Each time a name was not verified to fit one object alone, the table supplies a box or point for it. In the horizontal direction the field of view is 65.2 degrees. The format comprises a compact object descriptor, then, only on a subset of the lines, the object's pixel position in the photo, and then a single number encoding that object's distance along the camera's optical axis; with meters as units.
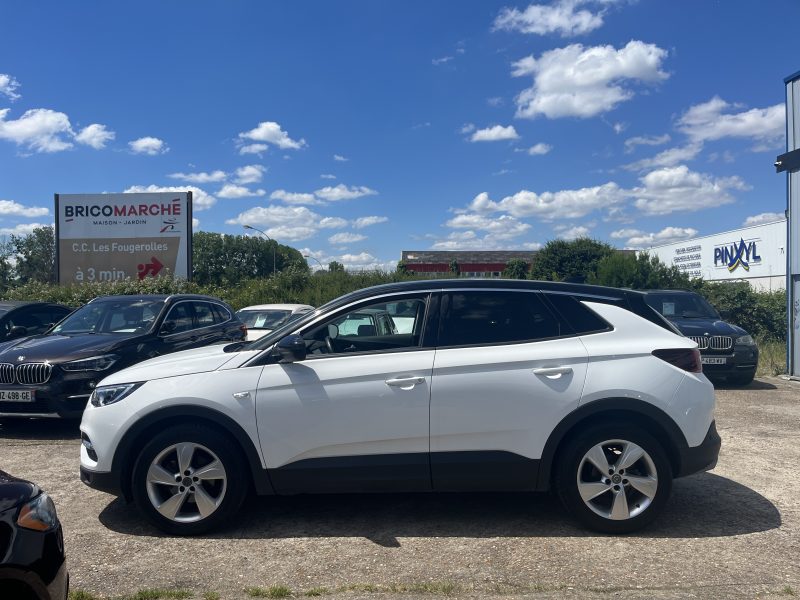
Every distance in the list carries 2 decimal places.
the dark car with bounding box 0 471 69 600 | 2.33
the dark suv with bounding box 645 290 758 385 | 10.83
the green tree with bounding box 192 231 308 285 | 81.31
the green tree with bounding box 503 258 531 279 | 57.25
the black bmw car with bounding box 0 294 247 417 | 7.08
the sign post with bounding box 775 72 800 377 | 12.06
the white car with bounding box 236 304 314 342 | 14.38
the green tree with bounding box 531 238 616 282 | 50.88
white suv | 4.26
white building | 37.28
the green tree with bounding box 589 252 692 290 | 26.09
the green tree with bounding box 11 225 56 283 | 73.50
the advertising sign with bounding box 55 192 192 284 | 26.75
